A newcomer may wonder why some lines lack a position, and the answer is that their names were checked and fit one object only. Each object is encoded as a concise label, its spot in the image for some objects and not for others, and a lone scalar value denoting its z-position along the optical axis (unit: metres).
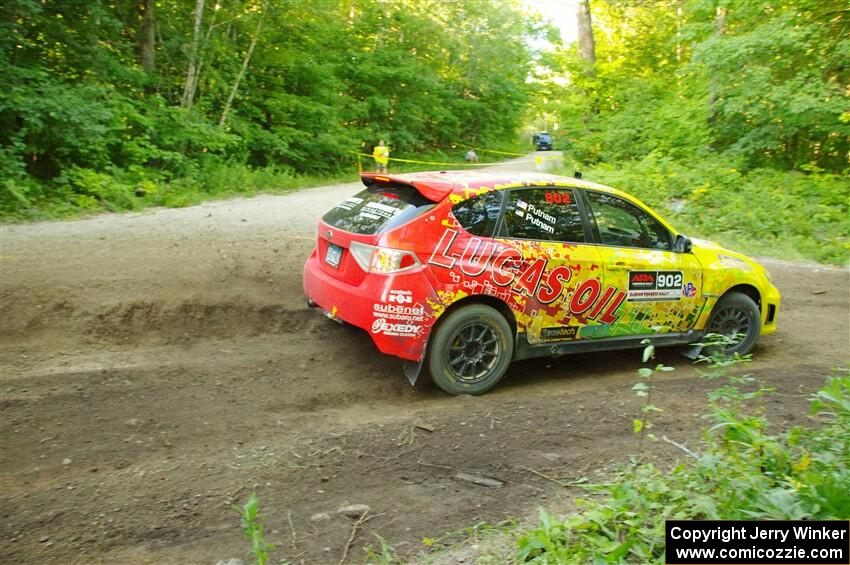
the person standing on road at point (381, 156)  21.13
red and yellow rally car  5.09
